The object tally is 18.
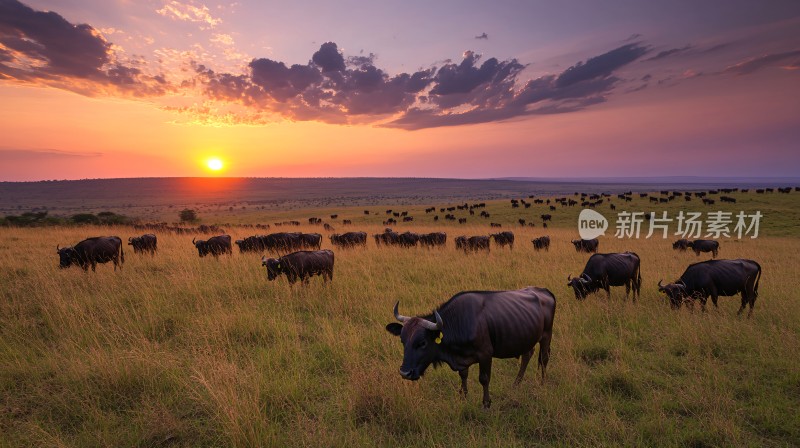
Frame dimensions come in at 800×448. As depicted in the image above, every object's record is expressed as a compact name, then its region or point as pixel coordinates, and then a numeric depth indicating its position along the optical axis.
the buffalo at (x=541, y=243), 21.27
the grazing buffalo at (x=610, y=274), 10.13
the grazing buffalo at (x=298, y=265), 11.10
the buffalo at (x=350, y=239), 21.28
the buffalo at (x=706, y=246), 20.45
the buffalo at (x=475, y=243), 20.14
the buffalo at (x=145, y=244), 16.28
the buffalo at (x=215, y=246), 16.48
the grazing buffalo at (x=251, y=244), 18.20
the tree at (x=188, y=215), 48.75
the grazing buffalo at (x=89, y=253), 12.23
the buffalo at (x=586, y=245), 20.28
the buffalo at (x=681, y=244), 21.99
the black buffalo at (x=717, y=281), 8.86
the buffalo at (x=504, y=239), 23.00
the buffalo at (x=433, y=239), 22.25
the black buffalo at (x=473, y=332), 4.55
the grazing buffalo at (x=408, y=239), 21.79
